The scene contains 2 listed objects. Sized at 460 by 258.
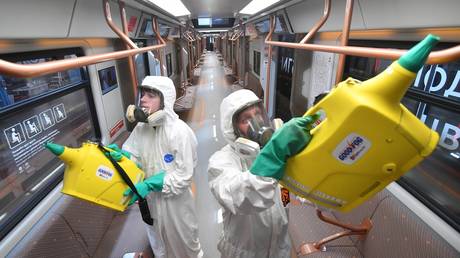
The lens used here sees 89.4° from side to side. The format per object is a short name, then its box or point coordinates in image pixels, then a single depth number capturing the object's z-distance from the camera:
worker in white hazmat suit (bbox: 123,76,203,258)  2.17
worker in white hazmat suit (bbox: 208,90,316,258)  1.23
